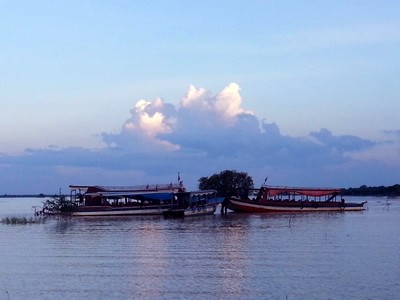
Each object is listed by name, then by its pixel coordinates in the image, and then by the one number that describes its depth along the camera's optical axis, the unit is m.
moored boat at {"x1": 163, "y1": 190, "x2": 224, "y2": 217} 63.78
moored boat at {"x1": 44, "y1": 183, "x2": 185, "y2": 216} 65.31
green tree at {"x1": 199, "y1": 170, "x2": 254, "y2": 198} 85.94
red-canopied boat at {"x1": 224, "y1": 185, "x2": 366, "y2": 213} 71.38
